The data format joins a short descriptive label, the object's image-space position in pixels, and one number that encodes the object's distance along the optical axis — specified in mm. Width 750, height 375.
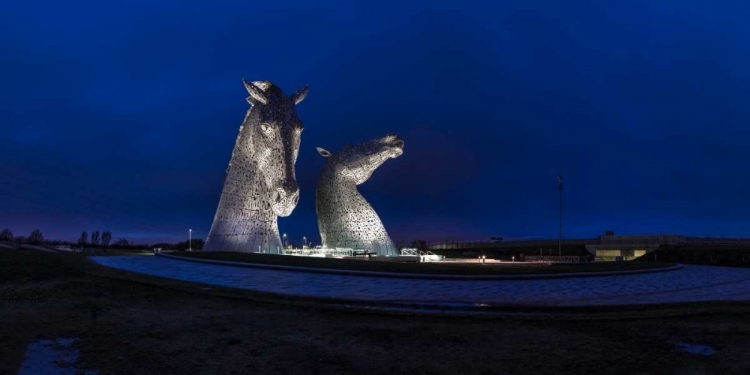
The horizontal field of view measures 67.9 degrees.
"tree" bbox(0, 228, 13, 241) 61925
